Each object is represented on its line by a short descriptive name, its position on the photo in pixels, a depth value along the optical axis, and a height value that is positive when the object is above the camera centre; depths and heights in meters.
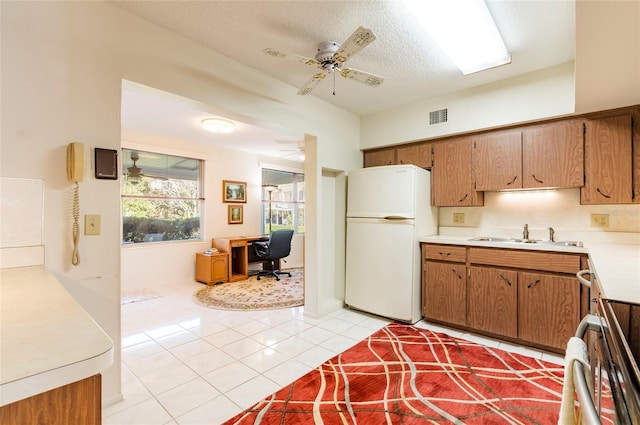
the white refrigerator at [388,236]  3.14 -0.26
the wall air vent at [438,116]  3.27 +1.08
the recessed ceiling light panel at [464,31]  1.84 +1.28
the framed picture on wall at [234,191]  5.56 +0.42
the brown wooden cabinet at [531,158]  2.62 +0.52
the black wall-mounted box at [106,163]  1.84 +0.32
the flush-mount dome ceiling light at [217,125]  3.83 +1.17
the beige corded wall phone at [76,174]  1.70 +0.23
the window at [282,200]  6.43 +0.28
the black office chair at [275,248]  5.14 -0.62
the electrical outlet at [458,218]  3.51 -0.06
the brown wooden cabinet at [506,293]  2.43 -0.73
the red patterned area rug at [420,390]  1.74 -1.19
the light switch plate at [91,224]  1.82 -0.07
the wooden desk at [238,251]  5.17 -0.71
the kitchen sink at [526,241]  2.70 -0.29
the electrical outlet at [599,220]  2.66 -0.07
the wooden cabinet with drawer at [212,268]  4.85 -0.91
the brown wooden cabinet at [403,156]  3.50 +0.72
